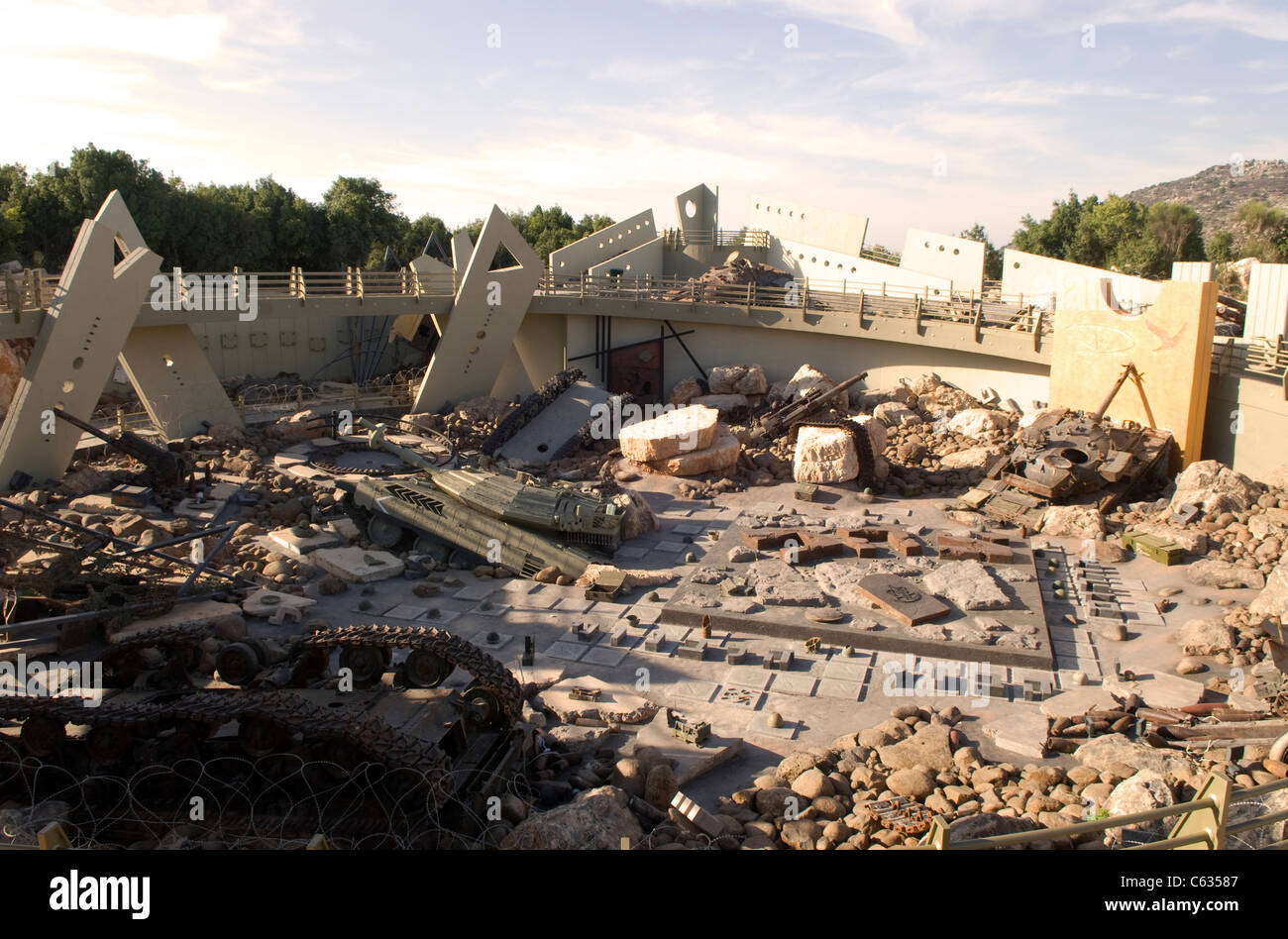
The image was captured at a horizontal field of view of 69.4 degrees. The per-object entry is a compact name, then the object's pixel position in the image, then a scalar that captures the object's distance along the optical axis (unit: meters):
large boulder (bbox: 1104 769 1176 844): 6.91
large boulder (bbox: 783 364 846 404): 22.30
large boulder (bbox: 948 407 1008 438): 20.03
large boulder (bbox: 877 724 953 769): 8.28
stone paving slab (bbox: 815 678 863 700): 10.26
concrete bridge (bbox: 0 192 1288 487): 16.72
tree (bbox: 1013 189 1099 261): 49.38
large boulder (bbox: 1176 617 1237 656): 10.88
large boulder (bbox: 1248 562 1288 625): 11.35
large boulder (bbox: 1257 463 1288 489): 15.45
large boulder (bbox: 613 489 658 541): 15.78
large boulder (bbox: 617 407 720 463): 18.59
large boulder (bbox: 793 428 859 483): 18.14
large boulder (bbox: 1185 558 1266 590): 13.05
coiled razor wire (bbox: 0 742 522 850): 6.88
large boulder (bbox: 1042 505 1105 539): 15.35
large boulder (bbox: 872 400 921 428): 21.16
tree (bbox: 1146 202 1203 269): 45.66
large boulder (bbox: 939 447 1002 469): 18.72
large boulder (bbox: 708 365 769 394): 23.41
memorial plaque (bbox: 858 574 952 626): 11.81
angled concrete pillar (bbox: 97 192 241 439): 19.48
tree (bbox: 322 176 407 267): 43.31
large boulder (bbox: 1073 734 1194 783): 7.94
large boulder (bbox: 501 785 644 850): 6.60
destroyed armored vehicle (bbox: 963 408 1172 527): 16.42
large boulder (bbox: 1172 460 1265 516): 15.11
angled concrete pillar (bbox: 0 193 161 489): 16.19
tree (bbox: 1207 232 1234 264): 44.91
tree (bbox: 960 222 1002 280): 48.41
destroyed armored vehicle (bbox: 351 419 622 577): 14.12
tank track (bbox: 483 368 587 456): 21.05
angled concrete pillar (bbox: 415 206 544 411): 22.89
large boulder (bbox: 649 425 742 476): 18.73
